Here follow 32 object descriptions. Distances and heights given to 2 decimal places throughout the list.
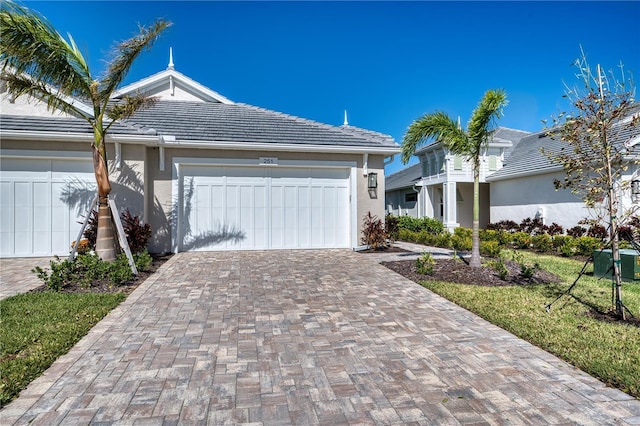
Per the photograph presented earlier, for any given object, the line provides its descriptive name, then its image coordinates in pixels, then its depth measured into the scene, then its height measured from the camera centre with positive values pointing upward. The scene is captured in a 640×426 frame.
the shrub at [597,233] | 11.70 -0.64
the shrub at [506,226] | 16.40 -0.52
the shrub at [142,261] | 7.58 -0.93
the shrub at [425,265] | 7.63 -1.10
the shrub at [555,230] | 13.84 -0.60
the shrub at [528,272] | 7.15 -1.16
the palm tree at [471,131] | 7.74 +1.96
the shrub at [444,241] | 12.63 -0.91
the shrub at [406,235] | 15.29 -0.87
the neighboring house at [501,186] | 14.24 +1.55
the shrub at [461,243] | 11.57 -0.91
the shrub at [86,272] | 6.21 -0.99
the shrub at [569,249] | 10.88 -1.06
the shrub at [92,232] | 8.80 -0.33
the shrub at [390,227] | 11.77 -0.37
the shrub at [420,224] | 15.77 -0.40
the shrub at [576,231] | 12.69 -0.61
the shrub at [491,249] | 10.33 -0.98
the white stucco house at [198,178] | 9.69 +1.19
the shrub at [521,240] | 12.97 -0.93
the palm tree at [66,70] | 6.12 +2.82
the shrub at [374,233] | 11.28 -0.54
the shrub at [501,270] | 7.28 -1.16
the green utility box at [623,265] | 6.86 -1.04
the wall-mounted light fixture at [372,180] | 11.63 +1.18
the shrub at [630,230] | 4.99 -0.33
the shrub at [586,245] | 10.64 -0.91
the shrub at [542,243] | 11.99 -0.98
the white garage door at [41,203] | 9.62 +0.44
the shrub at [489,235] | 14.23 -0.82
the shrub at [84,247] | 8.41 -0.67
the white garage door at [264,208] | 10.95 +0.29
